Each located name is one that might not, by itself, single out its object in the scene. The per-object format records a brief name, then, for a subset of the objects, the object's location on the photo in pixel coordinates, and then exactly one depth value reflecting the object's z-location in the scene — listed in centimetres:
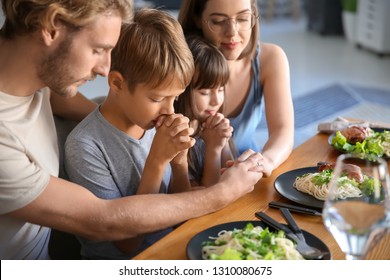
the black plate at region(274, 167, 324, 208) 172
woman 237
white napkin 241
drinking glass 115
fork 139
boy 190
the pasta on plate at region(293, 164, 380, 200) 122
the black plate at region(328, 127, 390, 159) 215
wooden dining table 147
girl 225
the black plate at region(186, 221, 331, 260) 141
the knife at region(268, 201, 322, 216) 166
